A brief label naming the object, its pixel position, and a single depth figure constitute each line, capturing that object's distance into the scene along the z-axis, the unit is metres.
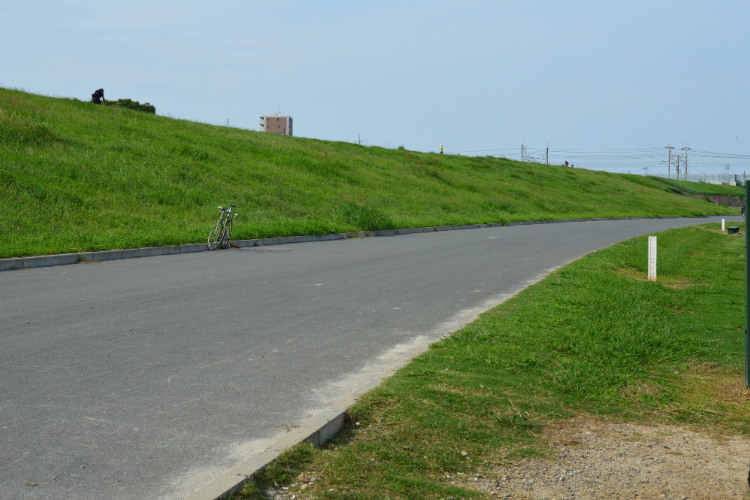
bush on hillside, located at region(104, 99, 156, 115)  61.69
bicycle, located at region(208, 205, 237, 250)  18.47
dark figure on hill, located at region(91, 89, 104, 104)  42.50
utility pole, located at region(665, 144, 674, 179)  148.60
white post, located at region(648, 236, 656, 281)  13.42
